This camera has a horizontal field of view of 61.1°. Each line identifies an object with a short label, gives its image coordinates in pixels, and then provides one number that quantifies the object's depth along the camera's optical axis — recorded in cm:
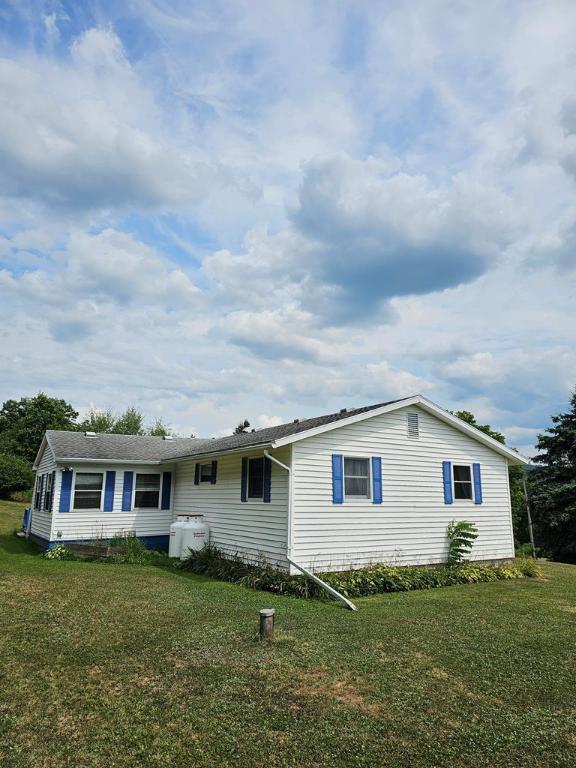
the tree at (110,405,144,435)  4900
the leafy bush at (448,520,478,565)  1294
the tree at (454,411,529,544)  2917
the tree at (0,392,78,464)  4156
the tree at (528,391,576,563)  2319
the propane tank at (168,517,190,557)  1358
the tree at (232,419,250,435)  3516
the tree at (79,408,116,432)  4722
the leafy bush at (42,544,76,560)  1441
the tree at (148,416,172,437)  5103
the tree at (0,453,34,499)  2922
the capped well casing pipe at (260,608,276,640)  658
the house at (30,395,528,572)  1120
